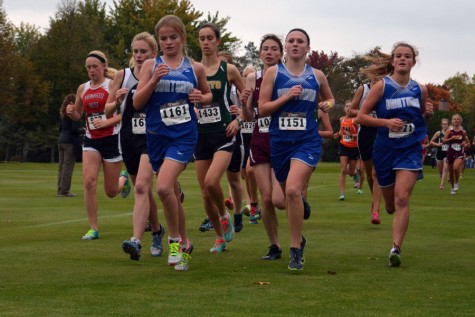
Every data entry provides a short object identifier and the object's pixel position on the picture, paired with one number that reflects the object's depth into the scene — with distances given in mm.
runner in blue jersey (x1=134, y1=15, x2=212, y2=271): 9586
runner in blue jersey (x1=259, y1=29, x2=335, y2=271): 9539
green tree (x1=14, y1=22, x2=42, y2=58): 94631
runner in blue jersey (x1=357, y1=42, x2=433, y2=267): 10133
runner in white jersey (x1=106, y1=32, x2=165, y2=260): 10461
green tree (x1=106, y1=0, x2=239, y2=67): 87769
